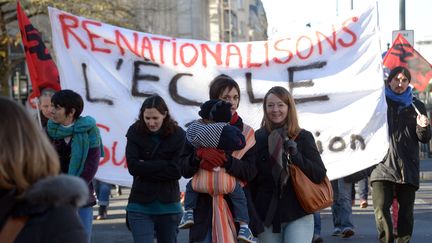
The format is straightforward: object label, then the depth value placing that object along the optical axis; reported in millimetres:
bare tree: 21594
